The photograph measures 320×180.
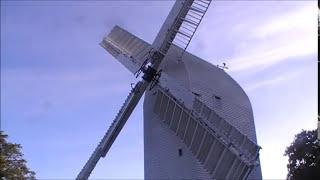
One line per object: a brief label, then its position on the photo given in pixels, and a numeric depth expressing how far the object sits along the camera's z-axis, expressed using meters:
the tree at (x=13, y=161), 34.66
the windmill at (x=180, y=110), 26.17
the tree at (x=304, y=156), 36.16
